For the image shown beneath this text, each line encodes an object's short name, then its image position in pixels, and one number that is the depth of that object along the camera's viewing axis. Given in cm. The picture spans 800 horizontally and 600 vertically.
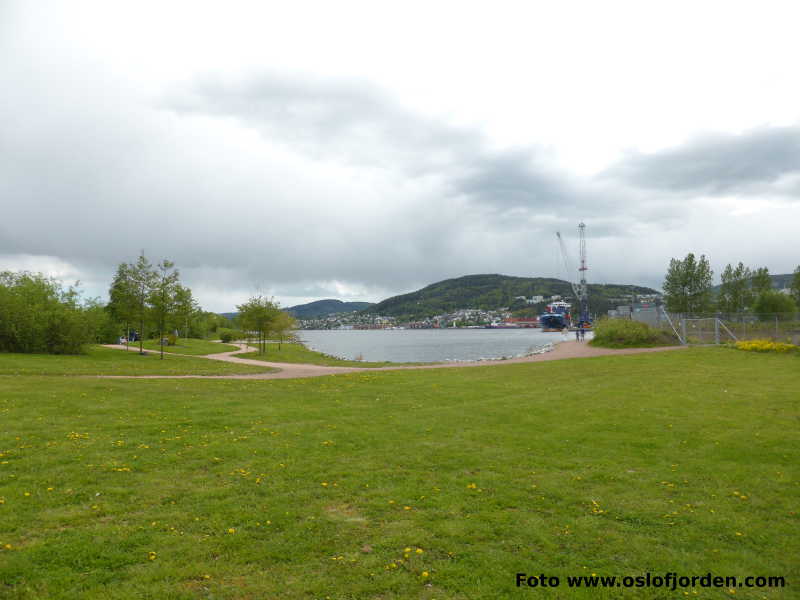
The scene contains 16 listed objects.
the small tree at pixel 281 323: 5008
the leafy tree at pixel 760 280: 6462
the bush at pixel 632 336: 4194
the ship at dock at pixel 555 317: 15325
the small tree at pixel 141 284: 4050
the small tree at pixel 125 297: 4047
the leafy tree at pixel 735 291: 6438
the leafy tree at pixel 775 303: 5872
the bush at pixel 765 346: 2978
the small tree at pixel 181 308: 4122
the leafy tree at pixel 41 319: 3400
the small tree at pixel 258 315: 4853
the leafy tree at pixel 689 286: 6394
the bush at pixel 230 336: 7156
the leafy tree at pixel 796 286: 6569
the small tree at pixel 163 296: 4022
